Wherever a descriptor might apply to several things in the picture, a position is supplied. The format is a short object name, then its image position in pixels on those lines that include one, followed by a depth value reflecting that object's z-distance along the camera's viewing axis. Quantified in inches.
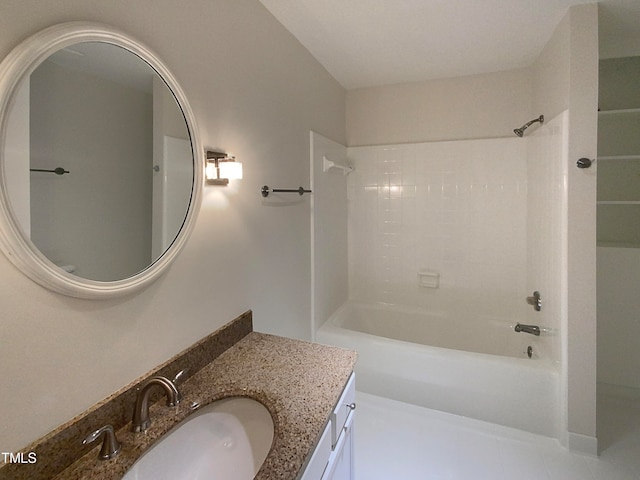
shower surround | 77.8
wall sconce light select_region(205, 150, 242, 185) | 51.5
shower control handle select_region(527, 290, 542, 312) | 88.4
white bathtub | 76.7
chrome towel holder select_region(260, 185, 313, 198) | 67.8
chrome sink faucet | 36.2
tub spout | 86.2
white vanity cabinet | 35.7
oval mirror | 28.5
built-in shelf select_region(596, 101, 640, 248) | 94.3
